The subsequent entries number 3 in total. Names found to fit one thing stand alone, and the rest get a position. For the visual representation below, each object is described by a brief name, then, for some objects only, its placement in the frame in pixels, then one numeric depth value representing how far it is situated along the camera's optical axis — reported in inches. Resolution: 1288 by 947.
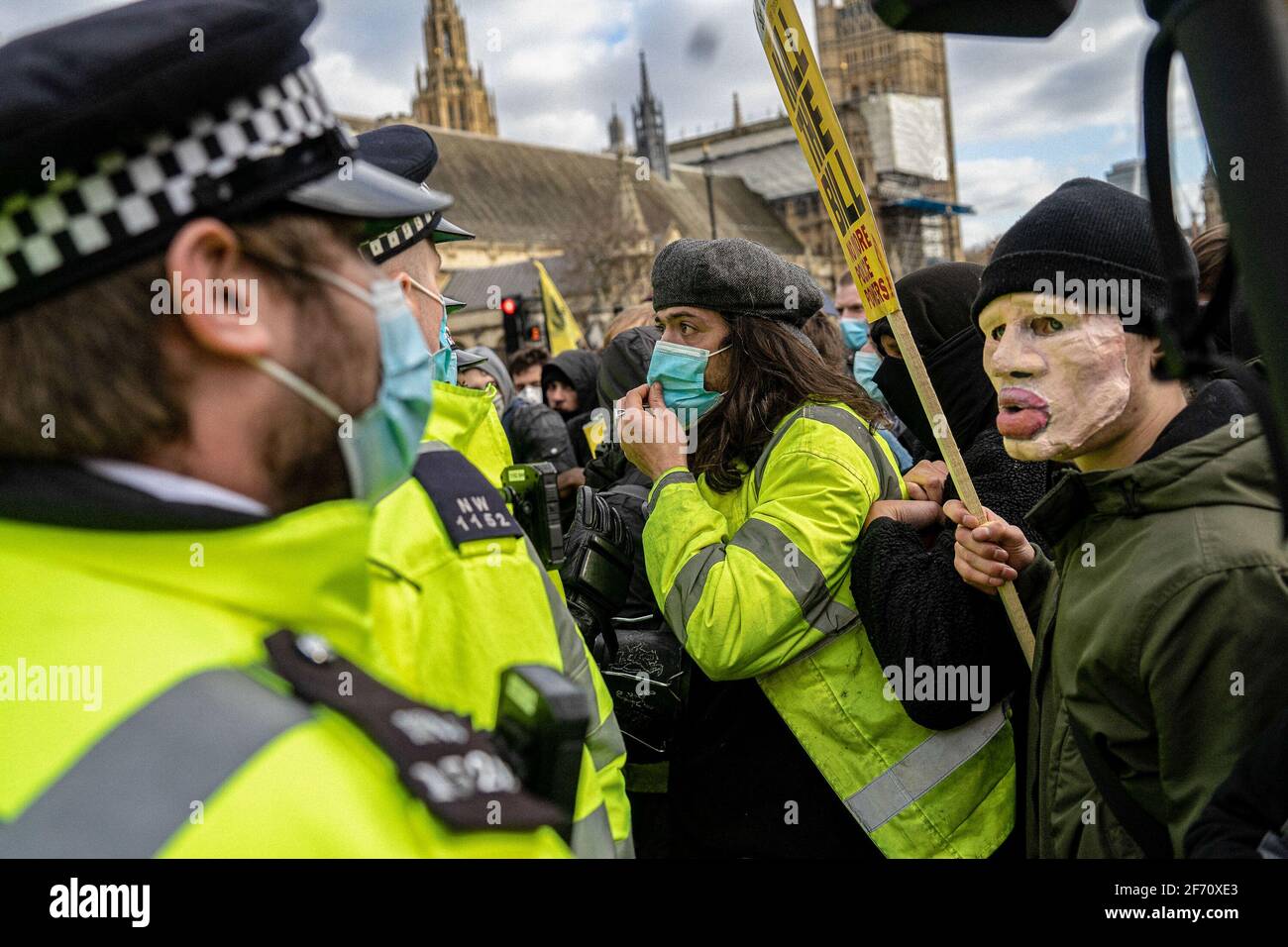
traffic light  645.9
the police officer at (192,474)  35.9
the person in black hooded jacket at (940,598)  103.6
